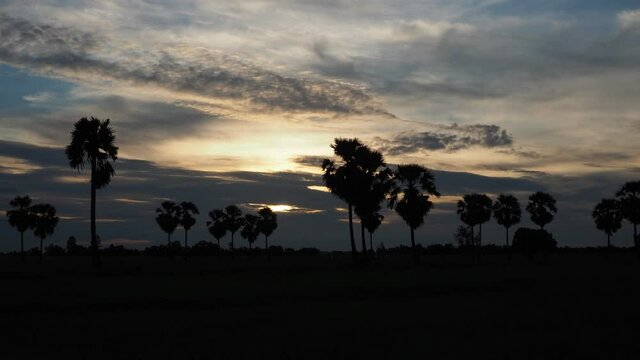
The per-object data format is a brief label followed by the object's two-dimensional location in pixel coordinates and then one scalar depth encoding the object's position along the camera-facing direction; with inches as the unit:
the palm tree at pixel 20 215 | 3501.5
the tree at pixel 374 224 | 3236.2
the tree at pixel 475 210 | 3454.7
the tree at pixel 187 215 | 4076.8
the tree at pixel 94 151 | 1931.6
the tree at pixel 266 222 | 4928.6
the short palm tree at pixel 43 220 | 3618.1
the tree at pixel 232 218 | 4889.3
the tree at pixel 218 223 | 4904.0
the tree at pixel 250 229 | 5027.1
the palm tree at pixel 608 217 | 3715.6
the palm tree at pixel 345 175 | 2309.3
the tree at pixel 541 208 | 3540.8
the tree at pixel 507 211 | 3676.2
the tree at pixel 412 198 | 2657.5
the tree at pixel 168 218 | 4010.8
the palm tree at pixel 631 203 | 3149.6
